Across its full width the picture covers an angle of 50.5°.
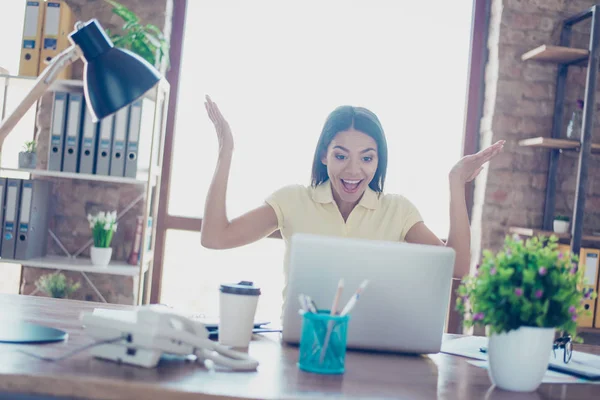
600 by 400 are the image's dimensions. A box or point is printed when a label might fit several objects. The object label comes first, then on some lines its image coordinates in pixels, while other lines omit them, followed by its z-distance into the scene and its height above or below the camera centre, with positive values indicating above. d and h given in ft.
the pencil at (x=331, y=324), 3.60 -0.69
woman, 6.16 -0.05
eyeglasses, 4.44 -0.86
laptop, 4.06 -0.46
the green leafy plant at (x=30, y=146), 9.42 +0.39
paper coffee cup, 4.07 -0.78
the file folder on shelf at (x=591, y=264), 9.35 -0.56
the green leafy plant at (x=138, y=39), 9.27 +2.11
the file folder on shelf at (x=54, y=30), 9.20 +2.09
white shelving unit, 9.03 -0.12
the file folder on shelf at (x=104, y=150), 9.12 +0.42
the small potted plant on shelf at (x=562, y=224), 9.66 -0.01
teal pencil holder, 3.62 -0.82
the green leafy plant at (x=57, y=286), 9.16 -1.60
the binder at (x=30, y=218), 9.02 -0.65
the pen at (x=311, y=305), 3.70 -0.62
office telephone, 3.43 -0.86
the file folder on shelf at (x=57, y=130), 9.07 +0.64
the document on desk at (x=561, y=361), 4.08 -0.97
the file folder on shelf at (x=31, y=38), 9.21 +1.94
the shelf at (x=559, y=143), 9.34 +1.17
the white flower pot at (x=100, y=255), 9.27 -1.10
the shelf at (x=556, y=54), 9.29 +2.52
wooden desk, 3.06 -0.98
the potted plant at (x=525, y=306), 3.54 -0.48
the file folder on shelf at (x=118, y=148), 9.13 +0.48
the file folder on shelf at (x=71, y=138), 9.09 +0.55
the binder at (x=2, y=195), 8.98 -0.35
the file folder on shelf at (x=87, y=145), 9.11 +0.47
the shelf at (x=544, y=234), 9.42 -0.17
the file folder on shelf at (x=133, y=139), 9.14 +0.62
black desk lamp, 3.74 +0.63
